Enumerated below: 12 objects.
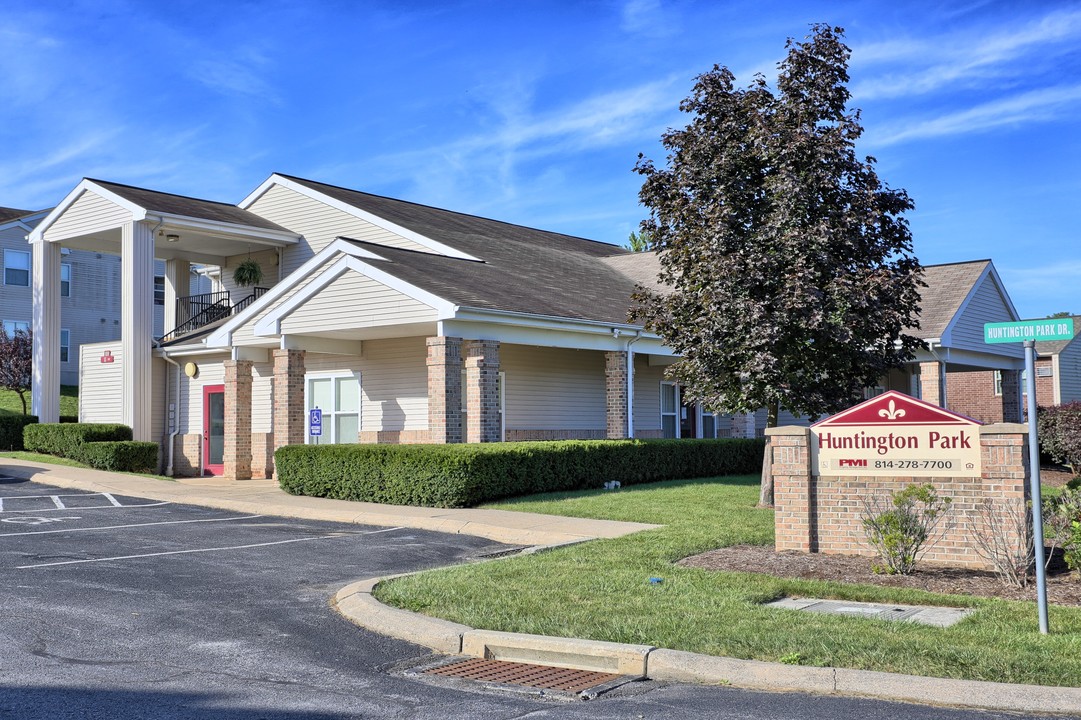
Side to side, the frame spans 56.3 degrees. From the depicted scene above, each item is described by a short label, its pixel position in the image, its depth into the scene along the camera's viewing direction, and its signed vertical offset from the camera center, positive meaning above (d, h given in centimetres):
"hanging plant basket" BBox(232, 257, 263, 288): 2816 +382
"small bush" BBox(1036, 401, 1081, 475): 2567 -89
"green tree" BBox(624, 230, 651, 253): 7748 +1252
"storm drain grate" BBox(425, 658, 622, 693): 687 -189
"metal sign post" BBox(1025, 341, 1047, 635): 754 -77
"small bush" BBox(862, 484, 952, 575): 1010 -128
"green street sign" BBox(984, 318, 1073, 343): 776 +54
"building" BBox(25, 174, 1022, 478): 1973 +160
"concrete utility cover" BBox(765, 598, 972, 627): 818 -177
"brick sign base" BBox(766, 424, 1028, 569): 1041 -101
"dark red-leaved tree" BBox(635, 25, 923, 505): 1521 +240
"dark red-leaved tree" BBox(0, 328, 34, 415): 3753 +194
